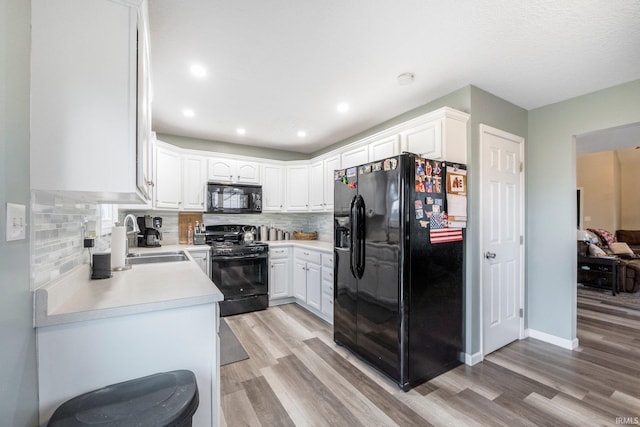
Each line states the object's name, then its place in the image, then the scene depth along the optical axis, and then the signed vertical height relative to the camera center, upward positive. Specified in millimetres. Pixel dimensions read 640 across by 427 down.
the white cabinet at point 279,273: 3961 -840
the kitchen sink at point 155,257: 2701 -420
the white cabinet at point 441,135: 2363 +708
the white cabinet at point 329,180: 3856 +503
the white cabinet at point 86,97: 980 +448
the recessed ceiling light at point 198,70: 2223 +1197
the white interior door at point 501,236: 2607 -209
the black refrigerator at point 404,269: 2105 -441
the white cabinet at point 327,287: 3307 -874
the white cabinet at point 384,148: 2762 +705
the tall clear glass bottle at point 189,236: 3972 -293
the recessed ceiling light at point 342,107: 2957 +1185
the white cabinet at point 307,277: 3572 -848
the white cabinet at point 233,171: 3973 +666
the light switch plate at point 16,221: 791 -15
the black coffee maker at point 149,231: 3570 -208
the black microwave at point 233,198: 3906 +257
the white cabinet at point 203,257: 3434 -517
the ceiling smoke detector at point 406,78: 2315 +1166
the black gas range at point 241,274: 3568 -780
